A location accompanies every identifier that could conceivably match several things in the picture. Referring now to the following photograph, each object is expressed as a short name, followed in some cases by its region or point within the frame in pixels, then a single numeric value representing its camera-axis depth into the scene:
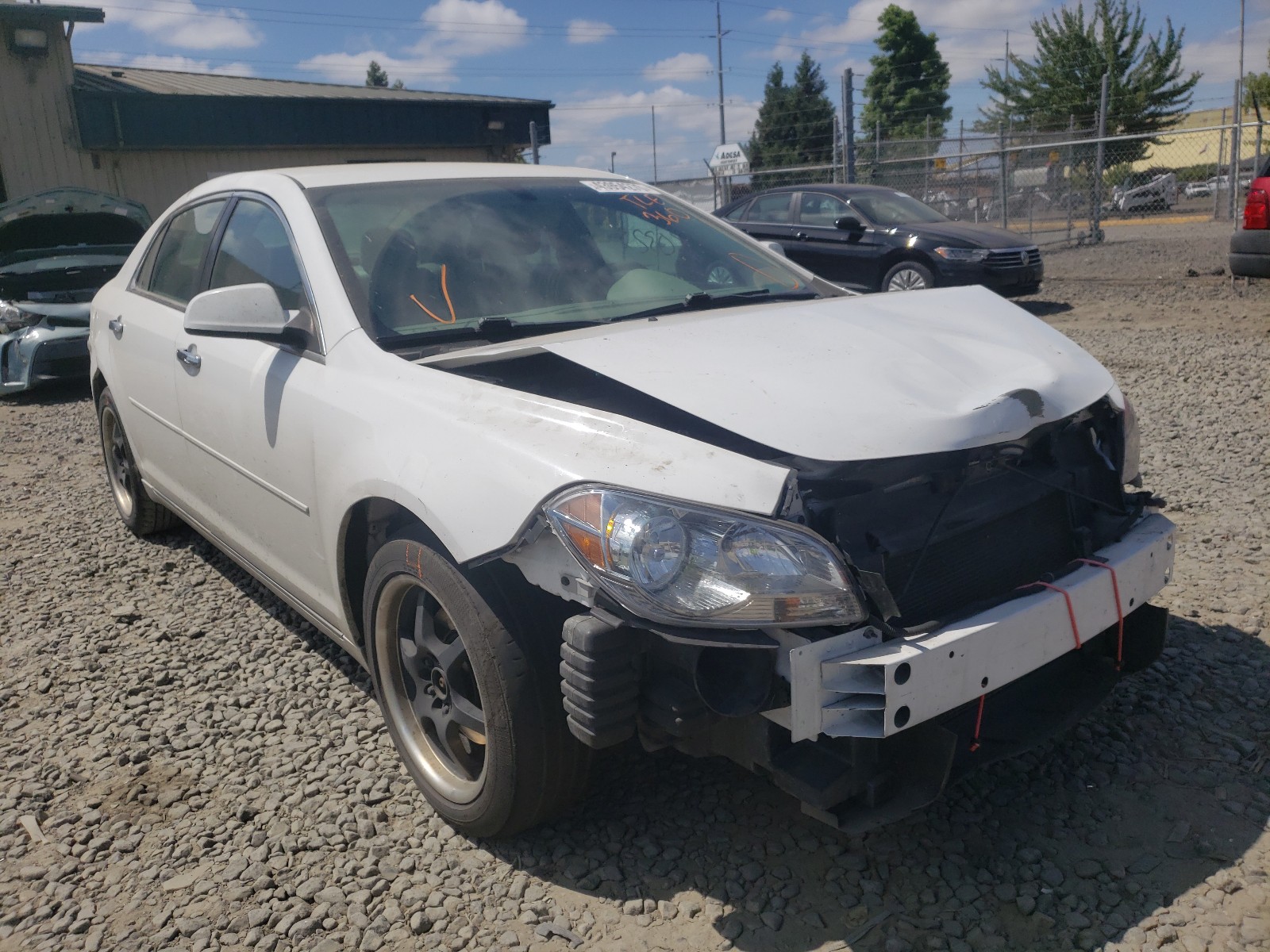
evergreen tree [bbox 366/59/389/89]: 74.06
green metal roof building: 15.23
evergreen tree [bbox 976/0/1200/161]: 31.95
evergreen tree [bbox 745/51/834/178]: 48.81
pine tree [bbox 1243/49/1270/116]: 38.88
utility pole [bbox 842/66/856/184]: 15.18
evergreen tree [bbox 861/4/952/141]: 48.22
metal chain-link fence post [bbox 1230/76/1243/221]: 16.84
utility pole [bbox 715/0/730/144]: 46.41
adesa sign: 22.69
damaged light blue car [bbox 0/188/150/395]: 8.80
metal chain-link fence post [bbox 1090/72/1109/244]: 16.42
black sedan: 10.91
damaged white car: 2.03
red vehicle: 8.77
